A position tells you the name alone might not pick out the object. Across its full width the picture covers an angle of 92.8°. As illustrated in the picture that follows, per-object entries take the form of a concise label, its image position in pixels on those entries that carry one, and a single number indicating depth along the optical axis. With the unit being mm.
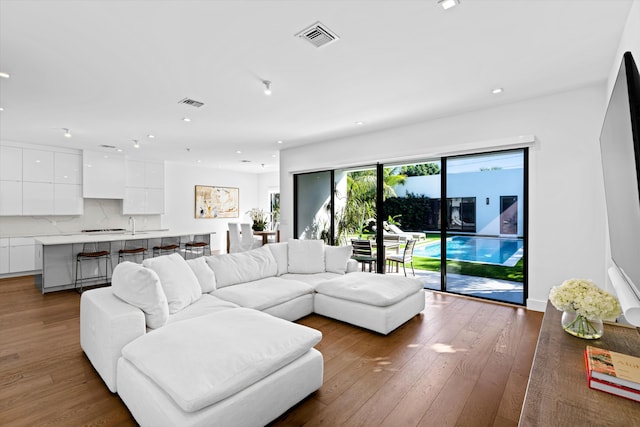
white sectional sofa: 1569
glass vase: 1634
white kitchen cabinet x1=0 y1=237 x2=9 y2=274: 5762
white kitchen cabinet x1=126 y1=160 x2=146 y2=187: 7466
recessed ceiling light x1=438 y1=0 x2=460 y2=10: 2051
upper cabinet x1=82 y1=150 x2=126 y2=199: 6703
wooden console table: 1039
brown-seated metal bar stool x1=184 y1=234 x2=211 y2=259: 6547
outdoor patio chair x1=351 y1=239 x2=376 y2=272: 5148
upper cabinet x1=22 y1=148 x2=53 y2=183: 6043
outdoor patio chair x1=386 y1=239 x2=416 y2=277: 4949
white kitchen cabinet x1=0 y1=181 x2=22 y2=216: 5789
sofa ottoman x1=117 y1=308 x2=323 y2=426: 1505
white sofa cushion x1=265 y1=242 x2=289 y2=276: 4285
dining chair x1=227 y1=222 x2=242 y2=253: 7664
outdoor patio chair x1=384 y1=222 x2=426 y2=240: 5148
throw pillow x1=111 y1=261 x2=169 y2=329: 2307
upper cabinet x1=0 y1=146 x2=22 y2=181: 5805
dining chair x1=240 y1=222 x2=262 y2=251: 7465
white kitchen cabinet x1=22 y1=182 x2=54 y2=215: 6039
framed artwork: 9289
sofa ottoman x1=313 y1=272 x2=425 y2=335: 3127
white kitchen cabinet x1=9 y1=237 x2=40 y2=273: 5883
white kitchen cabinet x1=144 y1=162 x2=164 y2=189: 7797
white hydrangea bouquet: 1607
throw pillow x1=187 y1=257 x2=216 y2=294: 3270
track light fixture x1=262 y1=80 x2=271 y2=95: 3307
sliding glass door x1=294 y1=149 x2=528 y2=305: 4176
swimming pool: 4164
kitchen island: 4777
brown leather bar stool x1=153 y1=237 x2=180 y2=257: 6082
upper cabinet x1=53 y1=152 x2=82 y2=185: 6410
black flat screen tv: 1104
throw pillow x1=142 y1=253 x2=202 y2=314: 2691
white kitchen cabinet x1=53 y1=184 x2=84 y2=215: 6406
